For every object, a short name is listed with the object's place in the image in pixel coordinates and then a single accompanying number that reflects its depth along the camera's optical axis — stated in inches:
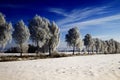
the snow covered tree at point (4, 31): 1036.2
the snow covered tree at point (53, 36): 1580.1
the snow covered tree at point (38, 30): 1292.9
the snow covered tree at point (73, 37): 1754.2
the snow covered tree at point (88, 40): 2302.5
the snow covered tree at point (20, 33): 1198.5
